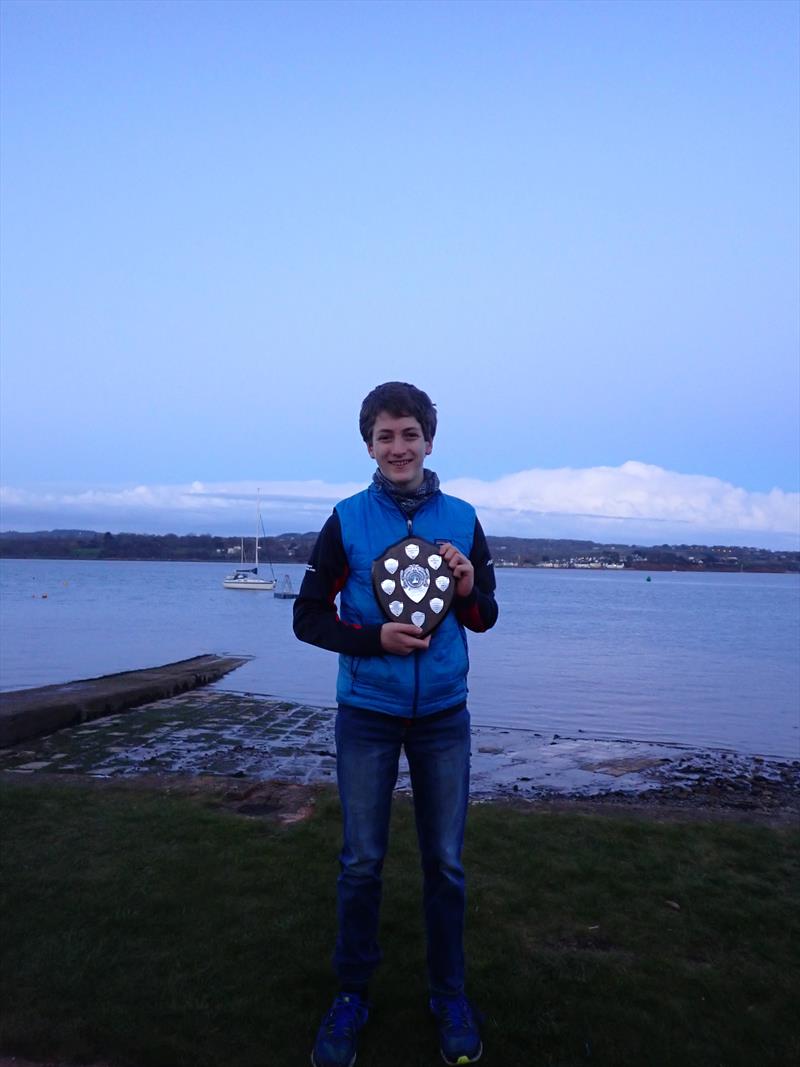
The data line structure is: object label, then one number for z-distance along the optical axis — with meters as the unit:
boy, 3.31
